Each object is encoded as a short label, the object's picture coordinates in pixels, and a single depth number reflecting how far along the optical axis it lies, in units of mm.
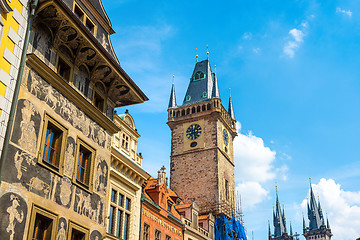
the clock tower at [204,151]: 50031
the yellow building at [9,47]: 14039
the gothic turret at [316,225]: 124125
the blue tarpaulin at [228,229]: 45800
